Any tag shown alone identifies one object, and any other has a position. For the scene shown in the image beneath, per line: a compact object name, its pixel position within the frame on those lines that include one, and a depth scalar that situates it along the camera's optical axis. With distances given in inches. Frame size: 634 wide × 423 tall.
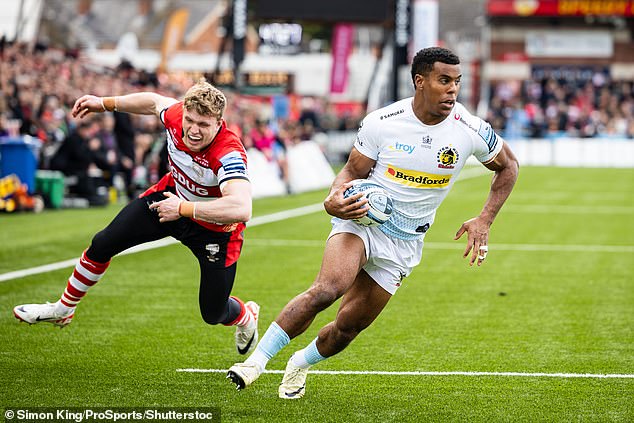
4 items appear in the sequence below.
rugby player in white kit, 541.6
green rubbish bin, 1612.9
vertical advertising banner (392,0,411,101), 2515.5
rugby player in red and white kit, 547.2
